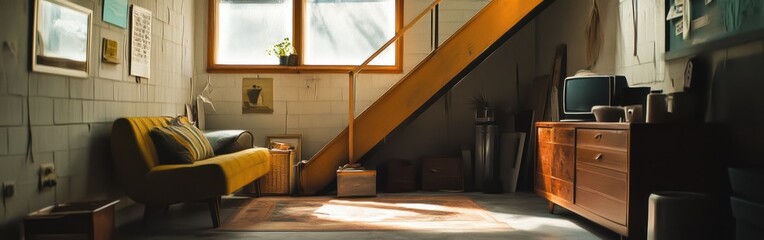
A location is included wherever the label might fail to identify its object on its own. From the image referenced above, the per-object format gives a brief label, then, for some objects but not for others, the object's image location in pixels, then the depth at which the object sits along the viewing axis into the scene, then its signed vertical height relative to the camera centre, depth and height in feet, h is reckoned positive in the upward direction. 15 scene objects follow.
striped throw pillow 13.10 -0.72
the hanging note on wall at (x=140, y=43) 14.49 +2.05
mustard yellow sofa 12.12 -1.34
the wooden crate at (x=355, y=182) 17.51 -2.08
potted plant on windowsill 19.89 +2.42
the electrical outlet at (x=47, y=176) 10.63 -1.23
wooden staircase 16.97 +1.26
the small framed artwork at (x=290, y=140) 20.02 -0.83
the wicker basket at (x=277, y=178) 18.25 -2.06
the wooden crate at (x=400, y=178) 19.20 -2.11
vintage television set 12.36 +0.67
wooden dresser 9.87 -0.84
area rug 12.89 -2.60
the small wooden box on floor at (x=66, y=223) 9.38 -1.92
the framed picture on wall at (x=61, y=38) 10.35 +1.60
